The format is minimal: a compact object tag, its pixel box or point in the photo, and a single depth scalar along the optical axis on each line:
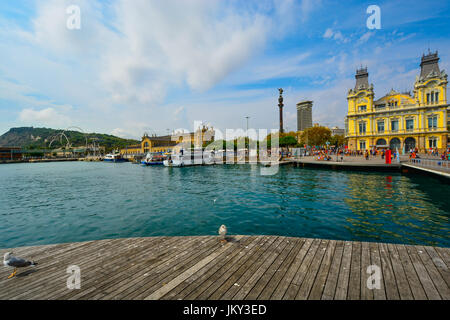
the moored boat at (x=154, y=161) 65.25
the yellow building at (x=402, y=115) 49.41
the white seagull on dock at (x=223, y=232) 6.14
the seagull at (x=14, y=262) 4.51
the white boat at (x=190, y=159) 55.53
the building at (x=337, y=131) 185.73
